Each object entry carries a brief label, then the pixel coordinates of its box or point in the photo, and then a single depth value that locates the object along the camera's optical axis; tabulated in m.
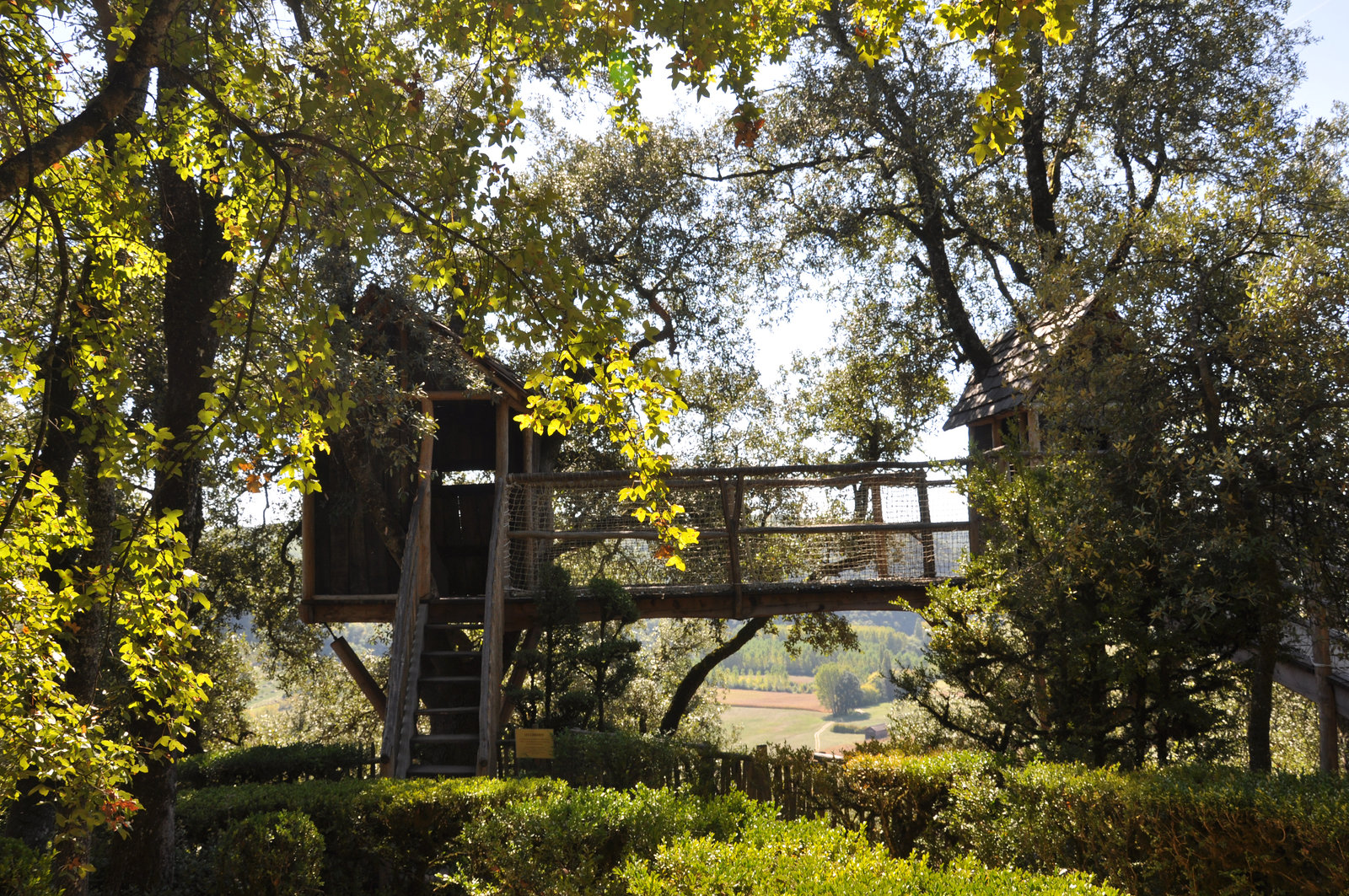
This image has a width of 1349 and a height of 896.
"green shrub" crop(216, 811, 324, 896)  5.55
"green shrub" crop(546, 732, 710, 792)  7.51
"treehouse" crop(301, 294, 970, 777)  9.24
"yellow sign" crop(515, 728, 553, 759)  7.49
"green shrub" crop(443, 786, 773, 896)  4.42
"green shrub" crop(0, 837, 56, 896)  3.93
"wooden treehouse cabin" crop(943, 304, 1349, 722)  7.30
